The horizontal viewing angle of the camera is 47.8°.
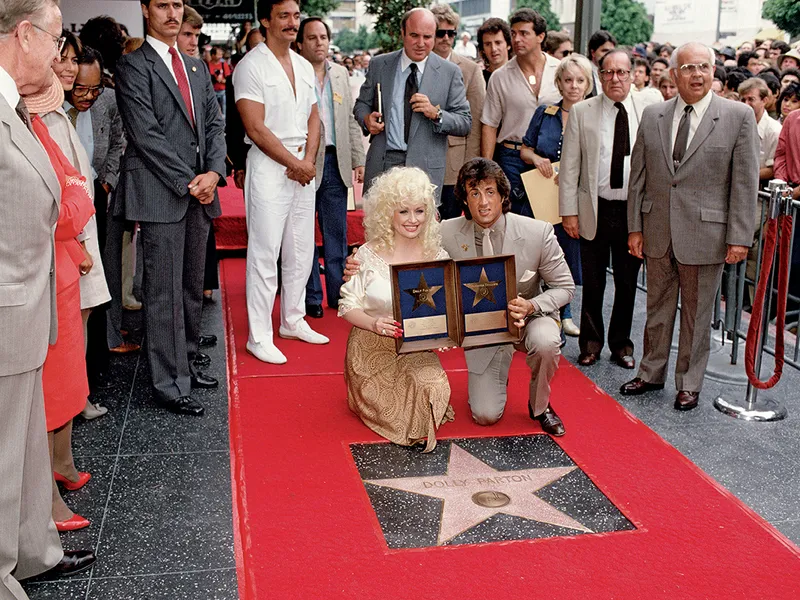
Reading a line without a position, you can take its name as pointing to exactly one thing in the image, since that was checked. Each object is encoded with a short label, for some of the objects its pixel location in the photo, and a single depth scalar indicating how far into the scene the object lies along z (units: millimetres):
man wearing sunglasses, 6645
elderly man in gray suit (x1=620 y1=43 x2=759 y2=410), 4727
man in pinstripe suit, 4660
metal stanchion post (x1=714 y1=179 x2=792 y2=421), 4867
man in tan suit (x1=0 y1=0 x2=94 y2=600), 2656
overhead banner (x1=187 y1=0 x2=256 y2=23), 12922
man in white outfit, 5512
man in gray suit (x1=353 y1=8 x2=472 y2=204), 6055
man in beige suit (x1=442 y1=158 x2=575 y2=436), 4566
